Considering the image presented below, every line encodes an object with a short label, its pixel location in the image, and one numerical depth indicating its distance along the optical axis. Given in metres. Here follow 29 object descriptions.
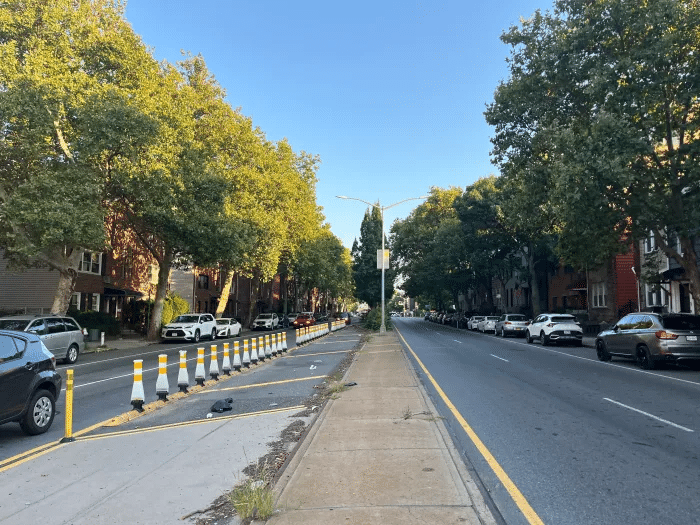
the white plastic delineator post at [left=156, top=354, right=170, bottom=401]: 10.19
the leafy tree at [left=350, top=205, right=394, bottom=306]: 55.41
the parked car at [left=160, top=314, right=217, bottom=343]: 29.12
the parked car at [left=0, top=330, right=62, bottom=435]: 7.32
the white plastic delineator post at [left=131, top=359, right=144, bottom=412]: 9.04
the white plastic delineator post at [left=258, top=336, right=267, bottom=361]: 17.70
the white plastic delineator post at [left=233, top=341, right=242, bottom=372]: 15.36
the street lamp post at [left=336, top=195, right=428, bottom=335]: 33.92
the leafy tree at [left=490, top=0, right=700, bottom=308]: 16.20
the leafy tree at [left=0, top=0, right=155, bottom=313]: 20.52
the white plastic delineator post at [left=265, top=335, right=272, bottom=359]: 18.93
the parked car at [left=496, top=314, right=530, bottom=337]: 34.25
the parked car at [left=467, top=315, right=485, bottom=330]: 45.09
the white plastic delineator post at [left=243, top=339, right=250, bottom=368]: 16.45
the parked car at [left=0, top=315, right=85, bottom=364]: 17.55
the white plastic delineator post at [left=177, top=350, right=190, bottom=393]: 11.31
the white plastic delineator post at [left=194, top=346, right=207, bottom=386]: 11.97
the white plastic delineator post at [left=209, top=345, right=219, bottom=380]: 13.38
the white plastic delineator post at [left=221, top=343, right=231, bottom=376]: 14.05
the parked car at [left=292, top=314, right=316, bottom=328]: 46.64
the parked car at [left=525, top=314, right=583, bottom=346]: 25.25
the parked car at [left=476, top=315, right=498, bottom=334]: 39.07
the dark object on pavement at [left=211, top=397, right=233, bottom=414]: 9.34
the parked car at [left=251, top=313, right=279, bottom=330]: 46.47
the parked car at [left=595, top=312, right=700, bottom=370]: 14.40
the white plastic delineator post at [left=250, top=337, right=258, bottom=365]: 16.95
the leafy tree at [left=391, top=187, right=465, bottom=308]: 54.88
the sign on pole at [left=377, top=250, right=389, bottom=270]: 33.91
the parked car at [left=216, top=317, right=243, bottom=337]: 34.25
